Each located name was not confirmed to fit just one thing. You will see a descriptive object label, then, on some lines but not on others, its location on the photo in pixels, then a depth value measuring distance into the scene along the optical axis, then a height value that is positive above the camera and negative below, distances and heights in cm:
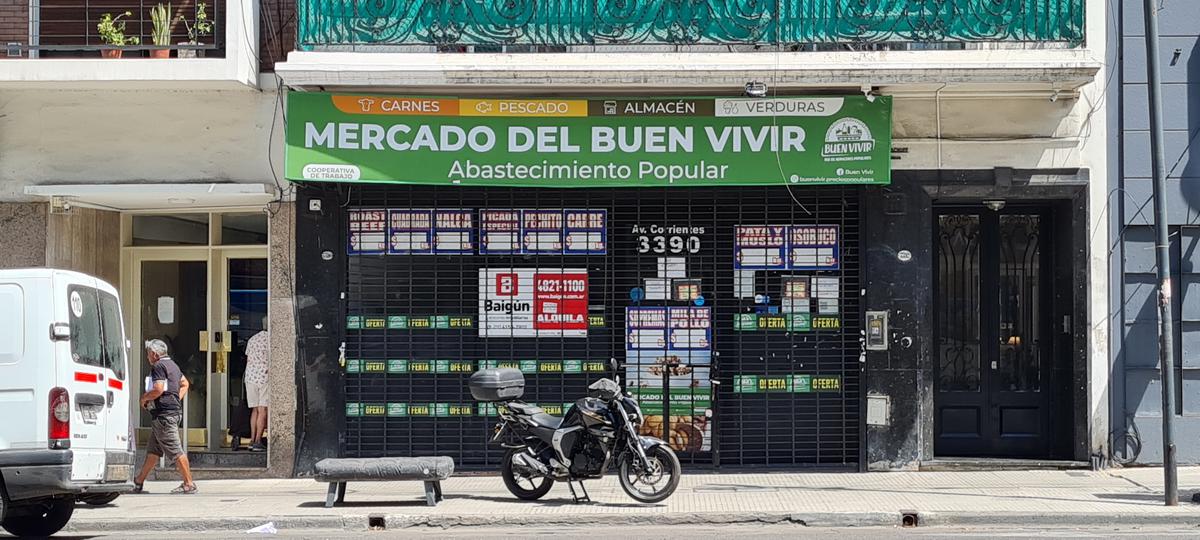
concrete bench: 1100 -173
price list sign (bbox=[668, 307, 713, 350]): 1325 -51
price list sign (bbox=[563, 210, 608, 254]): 1321 +48
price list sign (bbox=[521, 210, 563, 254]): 1321 +50
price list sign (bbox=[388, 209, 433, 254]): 1323 +50
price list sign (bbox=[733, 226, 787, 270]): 1316 +34
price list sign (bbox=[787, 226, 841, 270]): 1315 +32
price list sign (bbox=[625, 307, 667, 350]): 1325 -54
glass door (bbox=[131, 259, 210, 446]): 1447 -44
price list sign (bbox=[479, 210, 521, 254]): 1323 +52
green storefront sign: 1266 +145
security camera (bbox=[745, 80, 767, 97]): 1225 +192
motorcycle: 1091 -152
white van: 912 -88
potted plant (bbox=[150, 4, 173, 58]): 1319 +275
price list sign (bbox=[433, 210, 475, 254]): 1324 +51
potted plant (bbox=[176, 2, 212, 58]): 1313 +272
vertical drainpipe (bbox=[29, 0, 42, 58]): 1327 +279
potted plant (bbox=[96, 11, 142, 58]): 1310 +265
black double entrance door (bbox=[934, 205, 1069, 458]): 1355 -58
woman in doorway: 1373 -118
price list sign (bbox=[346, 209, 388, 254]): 1323 +55
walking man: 1220 -124
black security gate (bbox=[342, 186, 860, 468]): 1320 -37
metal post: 1064 +16
